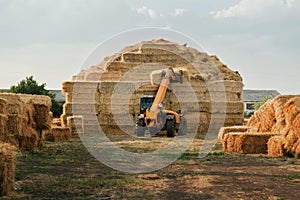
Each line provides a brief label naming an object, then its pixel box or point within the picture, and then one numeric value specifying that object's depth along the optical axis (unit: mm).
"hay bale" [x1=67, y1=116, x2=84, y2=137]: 33150
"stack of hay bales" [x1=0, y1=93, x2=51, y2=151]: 17141
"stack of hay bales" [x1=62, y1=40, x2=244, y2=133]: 37875
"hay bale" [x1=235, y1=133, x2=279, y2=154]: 18281
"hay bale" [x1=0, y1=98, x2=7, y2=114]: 16917
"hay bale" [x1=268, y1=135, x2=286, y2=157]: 16891
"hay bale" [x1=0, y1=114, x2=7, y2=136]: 16156
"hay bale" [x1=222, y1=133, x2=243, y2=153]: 18608
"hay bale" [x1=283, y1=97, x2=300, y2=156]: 16500
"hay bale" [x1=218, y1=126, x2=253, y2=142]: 24359
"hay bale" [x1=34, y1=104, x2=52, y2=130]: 19906
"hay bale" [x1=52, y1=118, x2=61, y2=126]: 36578
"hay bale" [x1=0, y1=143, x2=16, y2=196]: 8797
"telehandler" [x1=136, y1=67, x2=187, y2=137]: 29469
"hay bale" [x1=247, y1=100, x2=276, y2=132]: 20859
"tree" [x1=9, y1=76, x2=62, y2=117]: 48625
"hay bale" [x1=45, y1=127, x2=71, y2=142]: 25766
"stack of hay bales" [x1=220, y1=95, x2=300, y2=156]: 16688
